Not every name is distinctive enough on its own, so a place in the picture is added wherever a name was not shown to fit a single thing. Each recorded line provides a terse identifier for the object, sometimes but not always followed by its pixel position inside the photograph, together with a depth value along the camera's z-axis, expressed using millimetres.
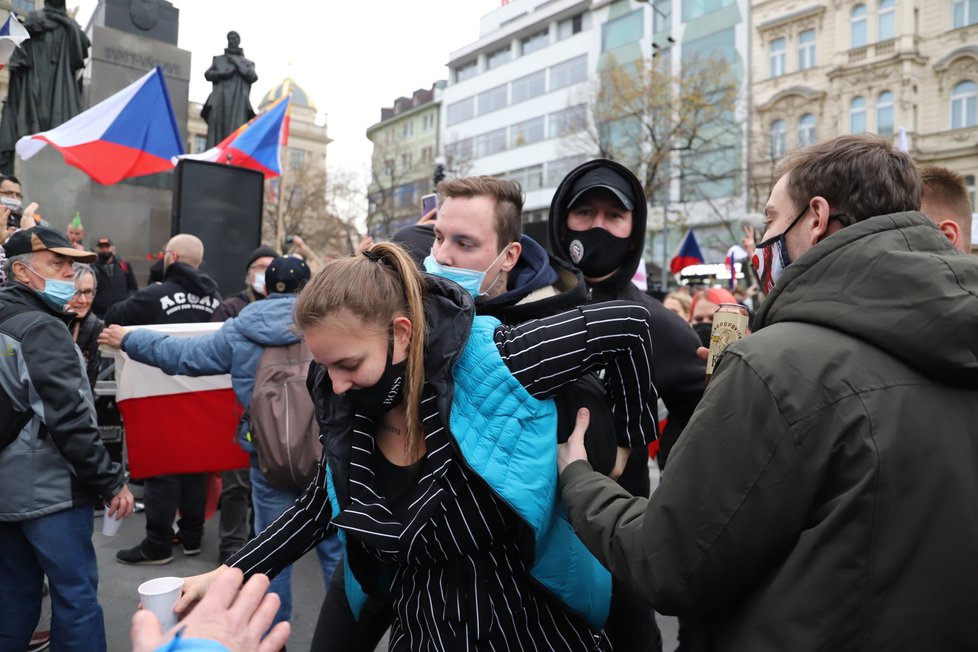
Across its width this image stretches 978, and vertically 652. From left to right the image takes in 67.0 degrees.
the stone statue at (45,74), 10602
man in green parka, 1231
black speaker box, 10234
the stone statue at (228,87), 12758
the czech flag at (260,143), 10578
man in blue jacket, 3836
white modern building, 38156
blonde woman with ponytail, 1741
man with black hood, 2527
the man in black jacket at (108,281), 8805
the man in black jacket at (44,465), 3107
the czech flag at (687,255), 14141
